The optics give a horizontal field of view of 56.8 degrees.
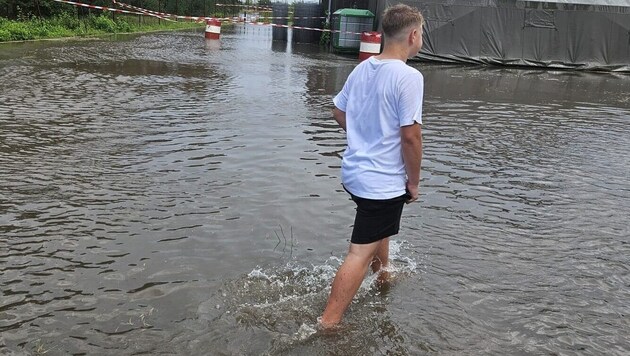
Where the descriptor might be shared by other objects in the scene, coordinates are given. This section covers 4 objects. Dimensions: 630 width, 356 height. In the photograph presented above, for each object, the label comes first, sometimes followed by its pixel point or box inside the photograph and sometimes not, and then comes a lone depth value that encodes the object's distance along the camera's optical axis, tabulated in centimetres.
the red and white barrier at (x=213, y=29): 2848
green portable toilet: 2445
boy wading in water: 320
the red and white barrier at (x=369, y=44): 2011
